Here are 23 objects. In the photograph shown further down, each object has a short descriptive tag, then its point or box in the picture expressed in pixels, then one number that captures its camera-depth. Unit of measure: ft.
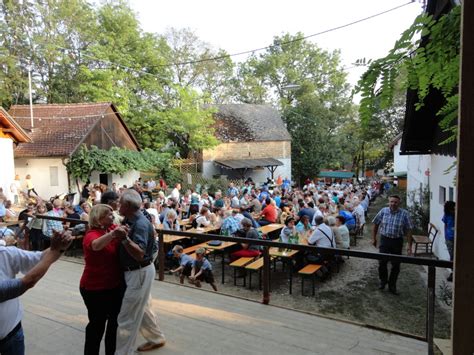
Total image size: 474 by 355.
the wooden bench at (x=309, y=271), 23.53
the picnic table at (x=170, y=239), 28.91
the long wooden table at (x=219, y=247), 27.37
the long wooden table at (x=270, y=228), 33.53
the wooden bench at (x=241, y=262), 24.34
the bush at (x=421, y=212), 42.65
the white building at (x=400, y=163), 106.98
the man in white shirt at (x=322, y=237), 25.84
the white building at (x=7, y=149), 53.57
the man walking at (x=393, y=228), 21.79
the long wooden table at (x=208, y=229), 32.54
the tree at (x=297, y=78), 157.79
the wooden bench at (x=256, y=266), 23.54
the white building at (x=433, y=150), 28.81
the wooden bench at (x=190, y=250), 27.35
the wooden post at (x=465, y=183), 4.25
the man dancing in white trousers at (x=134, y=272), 10.41
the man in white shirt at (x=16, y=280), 6.70
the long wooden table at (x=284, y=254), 24.68
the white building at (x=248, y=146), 104.42
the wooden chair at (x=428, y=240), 32.20
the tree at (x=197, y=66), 131.85
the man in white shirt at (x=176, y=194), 47.87
